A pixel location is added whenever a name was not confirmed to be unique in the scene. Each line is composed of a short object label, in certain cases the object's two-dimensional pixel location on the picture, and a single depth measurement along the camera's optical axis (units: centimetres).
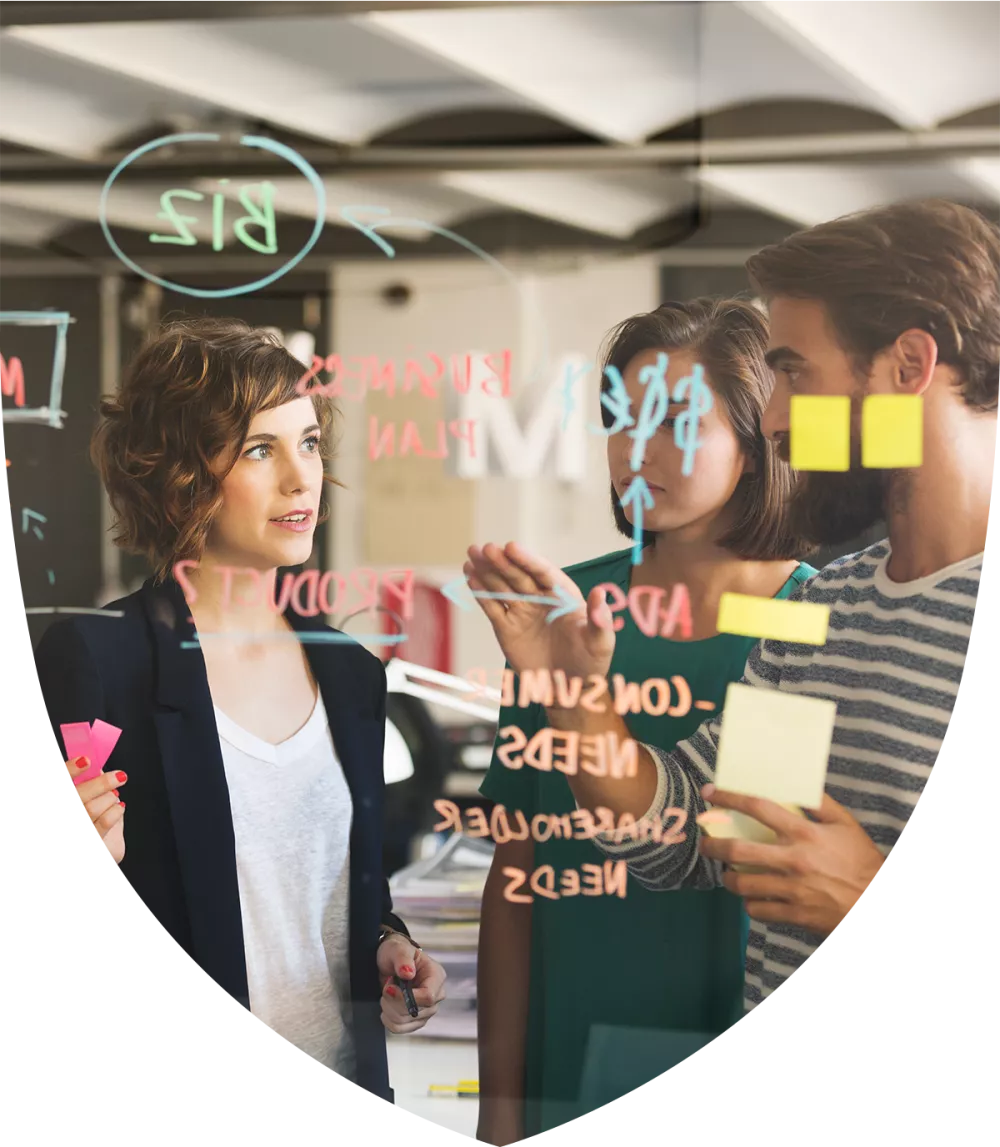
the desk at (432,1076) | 143
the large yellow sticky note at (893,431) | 128
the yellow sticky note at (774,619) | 132
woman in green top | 132
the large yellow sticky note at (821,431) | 129
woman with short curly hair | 142
